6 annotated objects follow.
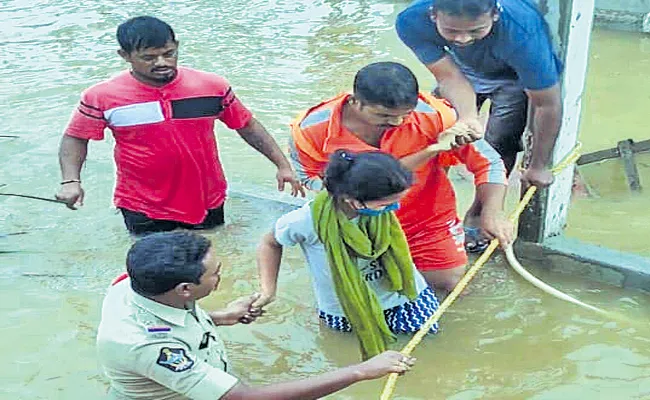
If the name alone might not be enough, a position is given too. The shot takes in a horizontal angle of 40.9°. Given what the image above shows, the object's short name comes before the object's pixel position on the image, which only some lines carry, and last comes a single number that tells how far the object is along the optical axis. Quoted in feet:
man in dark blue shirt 11.36
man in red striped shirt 13.05
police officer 8.29
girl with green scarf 9.81
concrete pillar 12.52
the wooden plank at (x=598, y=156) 18.20
